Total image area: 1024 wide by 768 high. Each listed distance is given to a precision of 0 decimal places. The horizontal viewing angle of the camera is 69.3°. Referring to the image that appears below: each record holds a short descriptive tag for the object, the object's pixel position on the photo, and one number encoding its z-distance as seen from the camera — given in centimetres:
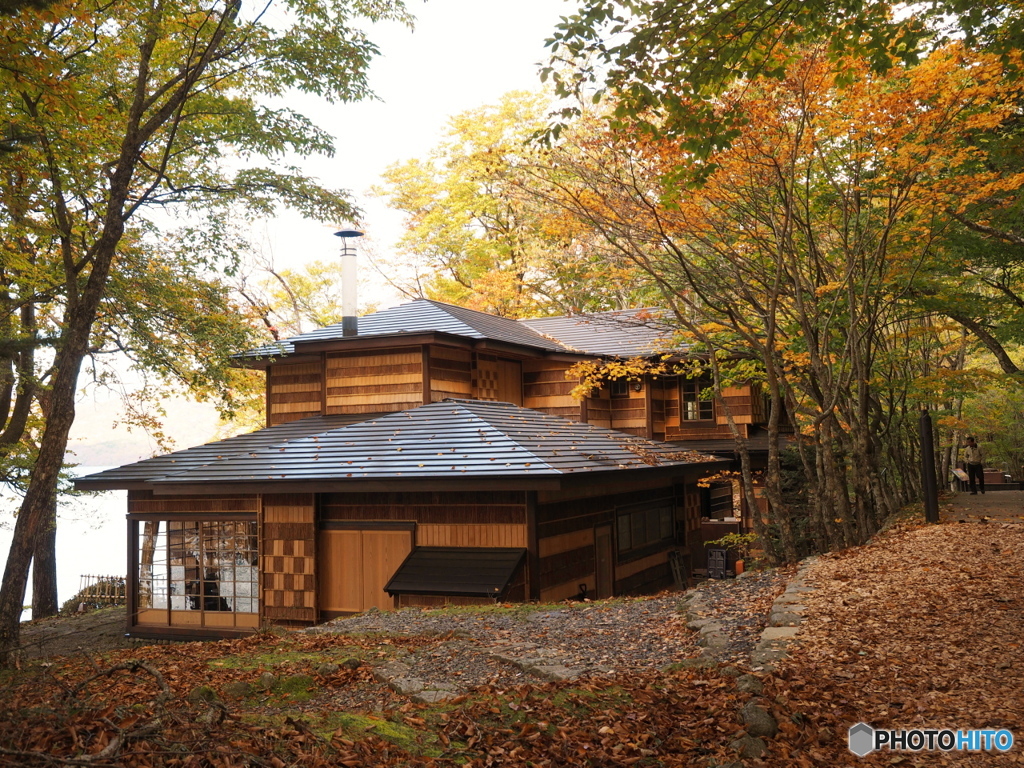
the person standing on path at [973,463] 1752
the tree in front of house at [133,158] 905
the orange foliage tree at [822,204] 979
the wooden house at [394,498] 1209
